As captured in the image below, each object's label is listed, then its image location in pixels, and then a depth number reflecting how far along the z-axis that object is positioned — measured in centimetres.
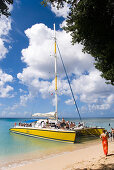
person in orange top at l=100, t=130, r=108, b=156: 965
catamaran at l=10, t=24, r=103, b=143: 1783
